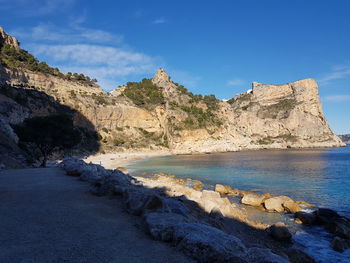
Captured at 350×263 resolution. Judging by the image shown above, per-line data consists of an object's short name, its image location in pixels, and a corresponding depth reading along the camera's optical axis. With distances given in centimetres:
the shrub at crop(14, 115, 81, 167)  2586
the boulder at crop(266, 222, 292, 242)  844
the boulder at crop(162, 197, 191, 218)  617
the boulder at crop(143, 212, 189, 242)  469
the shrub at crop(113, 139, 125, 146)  6570
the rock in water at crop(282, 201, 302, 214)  1219
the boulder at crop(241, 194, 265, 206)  1373
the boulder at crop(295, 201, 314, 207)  1350
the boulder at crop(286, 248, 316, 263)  685
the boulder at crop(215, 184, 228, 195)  1728
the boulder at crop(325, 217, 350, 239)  916
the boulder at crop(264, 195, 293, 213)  1260
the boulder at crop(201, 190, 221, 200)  1182
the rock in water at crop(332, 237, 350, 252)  796
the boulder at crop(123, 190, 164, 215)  639
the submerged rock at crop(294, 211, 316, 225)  1060
